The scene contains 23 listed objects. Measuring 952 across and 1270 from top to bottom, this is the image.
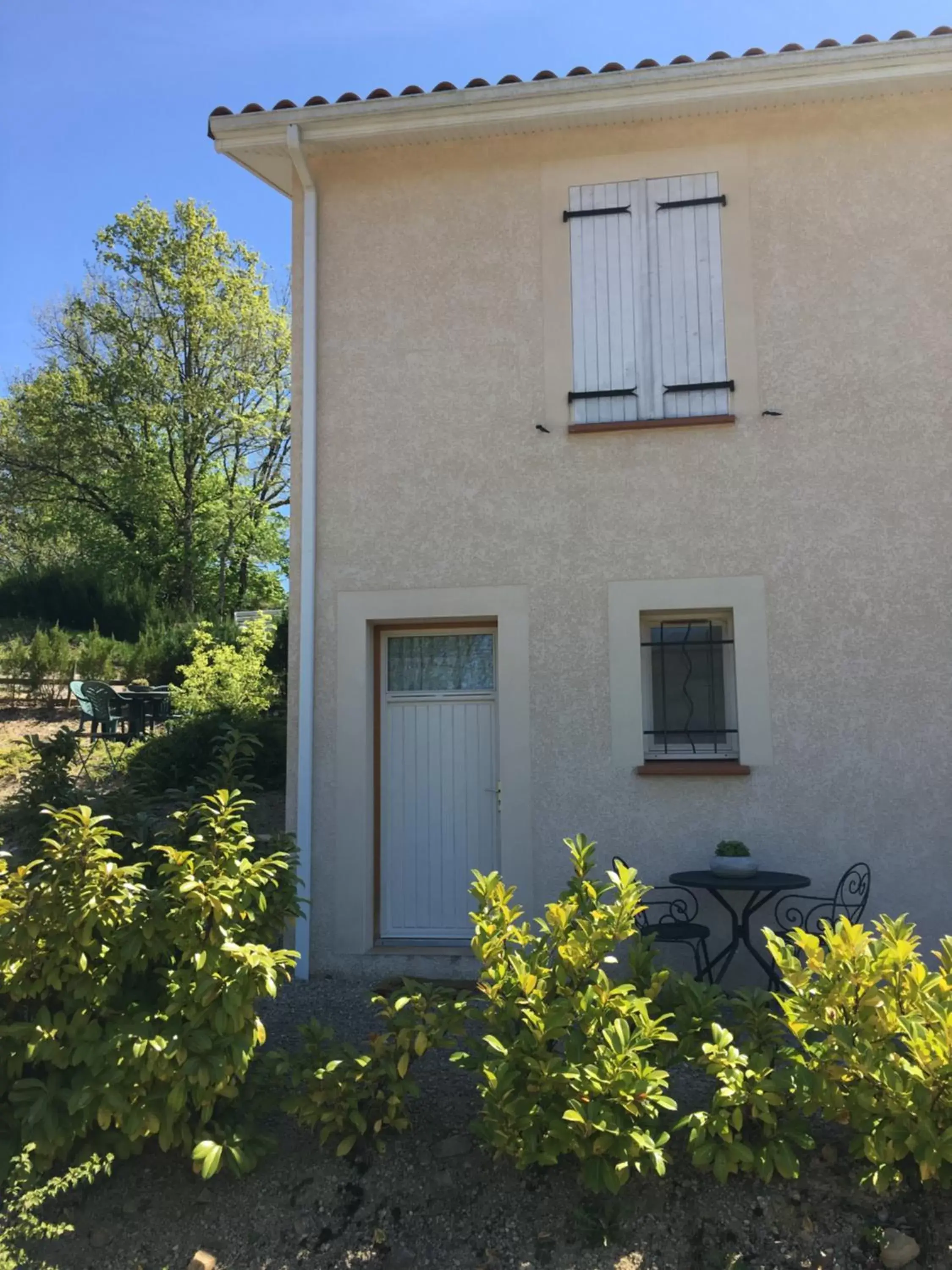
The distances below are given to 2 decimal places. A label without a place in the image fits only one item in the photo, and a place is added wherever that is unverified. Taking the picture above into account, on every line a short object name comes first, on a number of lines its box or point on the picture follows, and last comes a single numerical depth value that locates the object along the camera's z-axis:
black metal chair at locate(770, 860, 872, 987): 5.58
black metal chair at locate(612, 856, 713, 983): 5.52
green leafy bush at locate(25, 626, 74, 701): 13.95
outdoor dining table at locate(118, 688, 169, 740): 11.52
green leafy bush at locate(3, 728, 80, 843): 4.11
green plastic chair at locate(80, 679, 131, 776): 10.91
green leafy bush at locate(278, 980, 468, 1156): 3.46
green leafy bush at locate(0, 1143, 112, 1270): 3.31
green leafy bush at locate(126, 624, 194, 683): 15.20
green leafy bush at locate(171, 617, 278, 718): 10.81
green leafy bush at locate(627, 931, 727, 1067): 3.38
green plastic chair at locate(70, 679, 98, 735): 10.88
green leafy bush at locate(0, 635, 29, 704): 14.06
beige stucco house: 5.79
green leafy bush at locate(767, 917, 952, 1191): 2.99
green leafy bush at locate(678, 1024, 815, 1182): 3.12
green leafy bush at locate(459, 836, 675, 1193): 3.09
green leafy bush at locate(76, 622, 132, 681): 14.61
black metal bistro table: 5.21
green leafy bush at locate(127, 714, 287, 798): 9.26
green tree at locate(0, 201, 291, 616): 22.81
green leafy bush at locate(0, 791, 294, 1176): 3.27
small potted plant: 5.40
